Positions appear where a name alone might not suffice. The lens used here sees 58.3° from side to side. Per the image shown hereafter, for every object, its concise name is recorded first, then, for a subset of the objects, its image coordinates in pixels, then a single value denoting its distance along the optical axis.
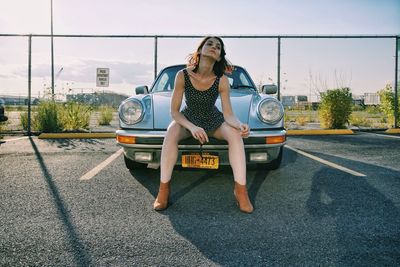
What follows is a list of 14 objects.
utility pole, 9.70
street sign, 9.52
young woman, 2.98
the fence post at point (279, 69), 9.20
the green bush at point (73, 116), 9.81
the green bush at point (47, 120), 9.21
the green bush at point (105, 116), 13.76
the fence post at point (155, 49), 9.10
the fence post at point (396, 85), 9.46
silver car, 3.37
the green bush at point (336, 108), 10.54
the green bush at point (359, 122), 12.42
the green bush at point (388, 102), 11.24
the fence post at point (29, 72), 8.96
